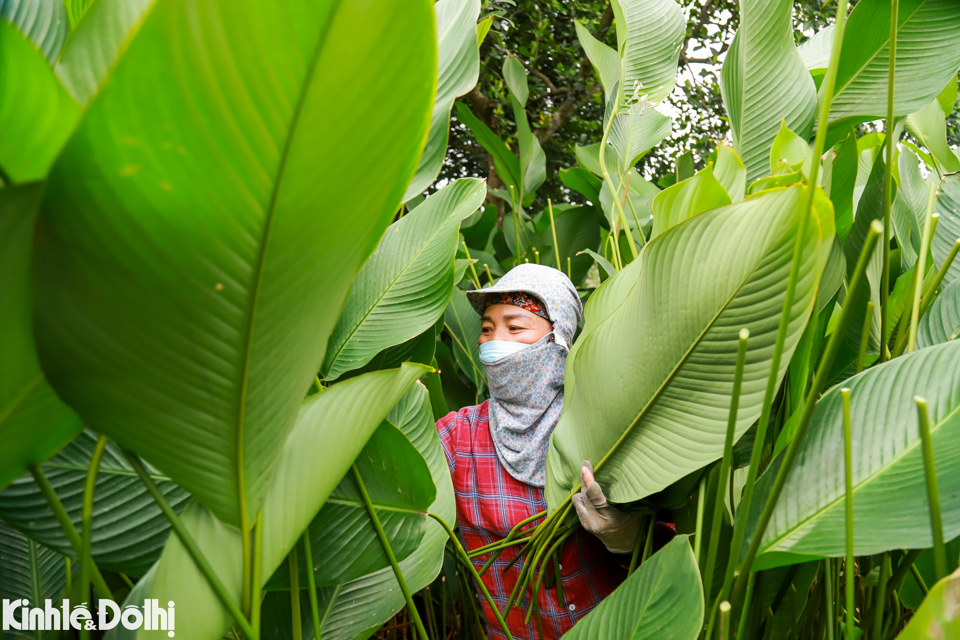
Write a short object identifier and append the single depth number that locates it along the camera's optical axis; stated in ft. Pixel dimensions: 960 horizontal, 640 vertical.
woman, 2.61
